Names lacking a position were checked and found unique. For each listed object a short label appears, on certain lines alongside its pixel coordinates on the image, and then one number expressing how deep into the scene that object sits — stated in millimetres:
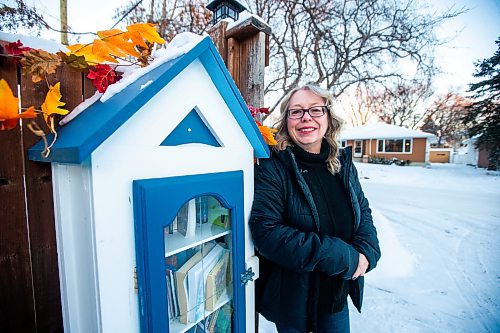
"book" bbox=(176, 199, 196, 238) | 1055
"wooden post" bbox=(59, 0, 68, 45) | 4195
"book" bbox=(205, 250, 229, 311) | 1161
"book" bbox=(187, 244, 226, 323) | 1081
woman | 1151
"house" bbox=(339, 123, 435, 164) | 17875
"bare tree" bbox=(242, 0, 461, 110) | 7328
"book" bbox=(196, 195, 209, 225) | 1096
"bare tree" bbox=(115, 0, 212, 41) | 6684
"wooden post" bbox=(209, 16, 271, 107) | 1629
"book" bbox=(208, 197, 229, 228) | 1136
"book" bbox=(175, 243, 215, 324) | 1050
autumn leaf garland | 751
